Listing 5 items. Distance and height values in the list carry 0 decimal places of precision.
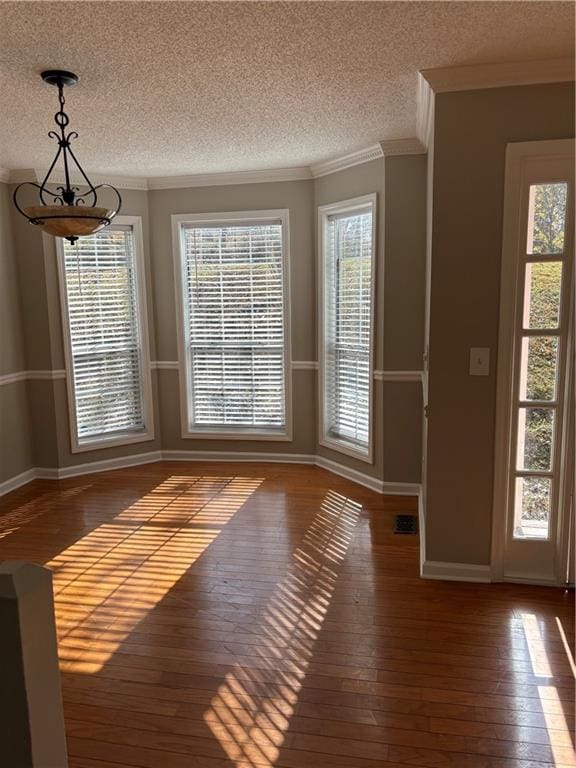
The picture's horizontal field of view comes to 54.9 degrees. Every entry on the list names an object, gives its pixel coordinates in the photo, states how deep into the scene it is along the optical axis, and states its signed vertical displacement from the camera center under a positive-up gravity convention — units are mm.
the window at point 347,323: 4332 -35
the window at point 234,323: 4902 -23
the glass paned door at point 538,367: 2695 -259
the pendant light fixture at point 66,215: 2326 +457
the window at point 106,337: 4809 -133
